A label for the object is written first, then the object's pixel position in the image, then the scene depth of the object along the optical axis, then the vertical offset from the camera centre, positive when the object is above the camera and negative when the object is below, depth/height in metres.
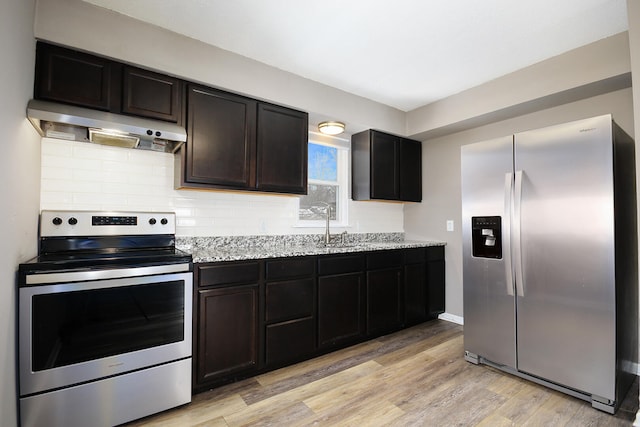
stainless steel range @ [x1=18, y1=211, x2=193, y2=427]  1.58 -0.61
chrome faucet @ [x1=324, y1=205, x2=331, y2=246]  3.39 -0.16
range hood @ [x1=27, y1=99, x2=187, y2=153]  1.81 +0.60
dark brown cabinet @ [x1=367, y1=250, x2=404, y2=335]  3.10 -0.73
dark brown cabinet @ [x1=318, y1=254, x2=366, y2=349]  2.74 -0.73
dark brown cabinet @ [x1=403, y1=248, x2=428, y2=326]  3.44 -0.74
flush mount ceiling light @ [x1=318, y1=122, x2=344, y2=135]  3.32 +1.01
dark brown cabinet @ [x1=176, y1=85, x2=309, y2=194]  2.44 +0.65
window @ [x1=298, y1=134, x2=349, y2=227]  3.57 +0.46
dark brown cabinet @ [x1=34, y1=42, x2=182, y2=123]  1.92 +0.91
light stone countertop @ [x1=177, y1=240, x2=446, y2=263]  2.25 -0.26
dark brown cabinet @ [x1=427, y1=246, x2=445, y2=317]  3.70 -0.72
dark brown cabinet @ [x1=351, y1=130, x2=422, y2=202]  3.66 +0.67
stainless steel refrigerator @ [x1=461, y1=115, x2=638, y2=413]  1.99 -0.25
